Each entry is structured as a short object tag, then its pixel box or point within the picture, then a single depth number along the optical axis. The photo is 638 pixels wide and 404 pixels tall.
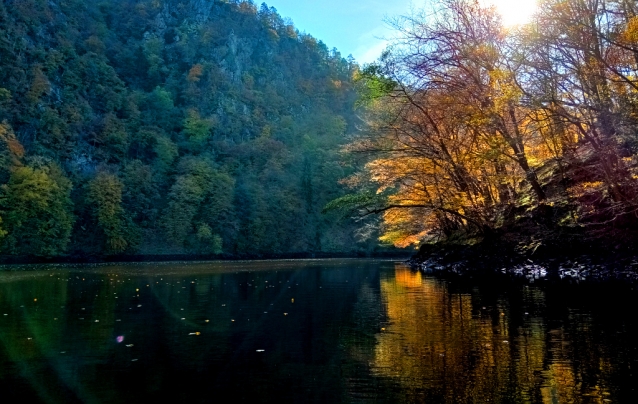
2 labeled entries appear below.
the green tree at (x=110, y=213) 63.72
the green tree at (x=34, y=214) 52.50
